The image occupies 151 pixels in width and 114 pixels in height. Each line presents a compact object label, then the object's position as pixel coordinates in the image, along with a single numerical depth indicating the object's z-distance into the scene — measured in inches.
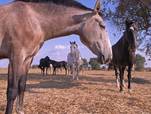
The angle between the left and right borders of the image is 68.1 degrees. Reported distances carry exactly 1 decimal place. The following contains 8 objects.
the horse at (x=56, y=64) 700.0
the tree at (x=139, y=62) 1176.9
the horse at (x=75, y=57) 350.5
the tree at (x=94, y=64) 1574.8
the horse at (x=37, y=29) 70.0
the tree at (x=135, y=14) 275.6
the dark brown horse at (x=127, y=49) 169.6
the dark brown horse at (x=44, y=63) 625.9
